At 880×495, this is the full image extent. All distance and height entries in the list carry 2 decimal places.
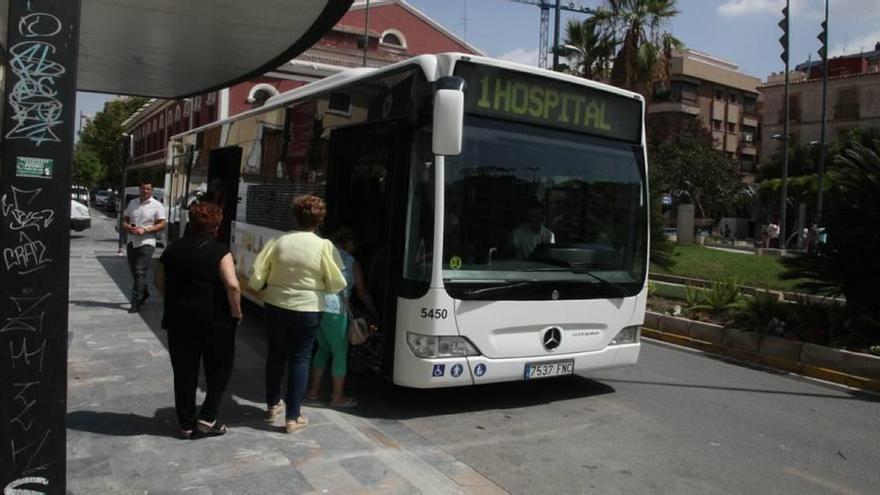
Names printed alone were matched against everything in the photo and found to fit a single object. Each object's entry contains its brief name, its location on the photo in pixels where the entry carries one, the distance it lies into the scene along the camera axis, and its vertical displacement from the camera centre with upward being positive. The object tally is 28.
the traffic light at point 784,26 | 19.69 +5.93
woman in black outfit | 4.75 -0.65
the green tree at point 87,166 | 71.25 +4.02
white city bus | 5.65 +0.15
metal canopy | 7.85 +2.23
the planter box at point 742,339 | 9.44 -1.27
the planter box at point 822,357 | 8.48 -1.30
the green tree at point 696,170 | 47.28 +4.60
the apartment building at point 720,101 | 67.81 +13.83
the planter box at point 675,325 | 10.60 -1.27
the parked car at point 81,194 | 32.62 +0.60
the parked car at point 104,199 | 50.69 +0.65
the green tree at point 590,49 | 24.31 +6.24
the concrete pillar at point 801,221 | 34.31 +1.23
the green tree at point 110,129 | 64.12 +7.26
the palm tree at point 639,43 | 23.08 +6.31
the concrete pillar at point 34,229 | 2.97 -0.10
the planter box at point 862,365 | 8.12 -1.30
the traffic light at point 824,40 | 20.86 +6.03
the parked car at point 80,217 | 24.38 -0.36
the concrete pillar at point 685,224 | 34.00 +0.74
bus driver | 6.00 -0.02
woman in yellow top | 5.15 -0.49
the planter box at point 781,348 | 8.95 -1.28
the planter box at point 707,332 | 9.95 -1.27
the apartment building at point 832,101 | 59.88 +12.55
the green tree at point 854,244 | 9.05 +0.06
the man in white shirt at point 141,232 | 9.84 -0.30
